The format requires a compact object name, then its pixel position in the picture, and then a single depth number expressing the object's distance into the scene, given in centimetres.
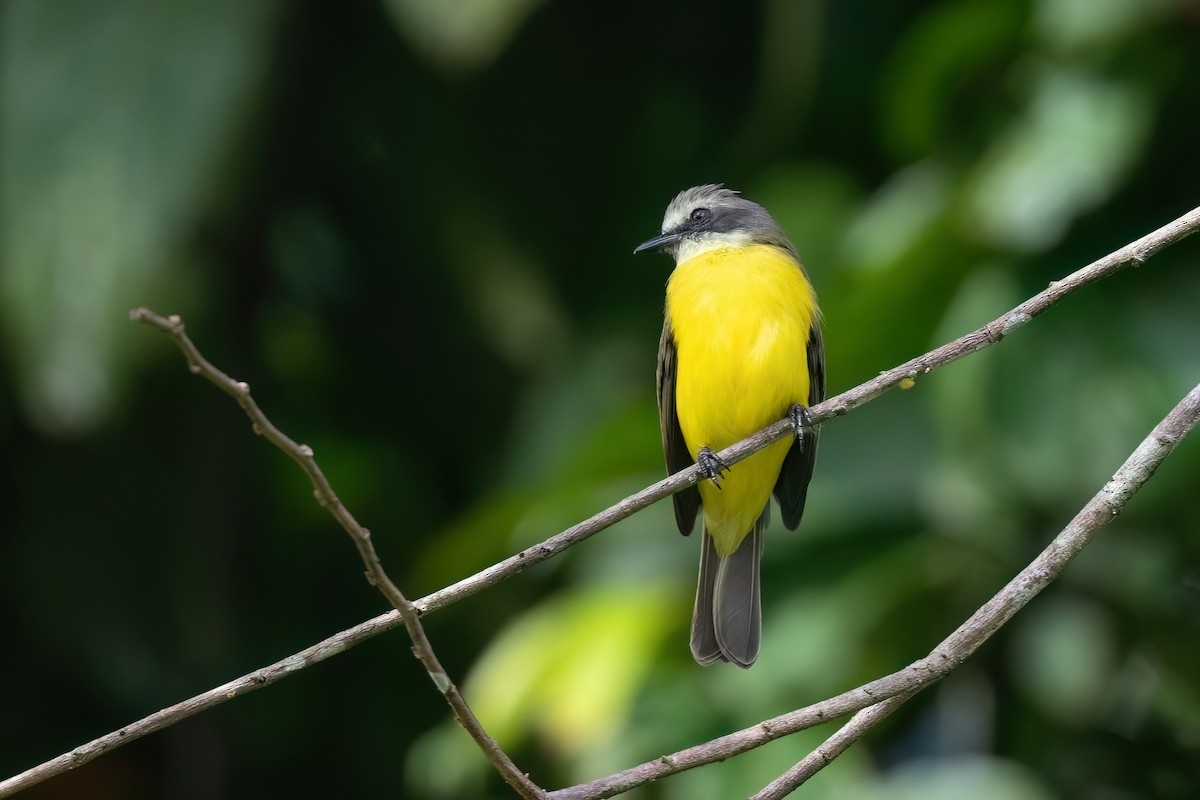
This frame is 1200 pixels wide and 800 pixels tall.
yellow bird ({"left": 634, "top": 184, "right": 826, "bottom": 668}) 793
